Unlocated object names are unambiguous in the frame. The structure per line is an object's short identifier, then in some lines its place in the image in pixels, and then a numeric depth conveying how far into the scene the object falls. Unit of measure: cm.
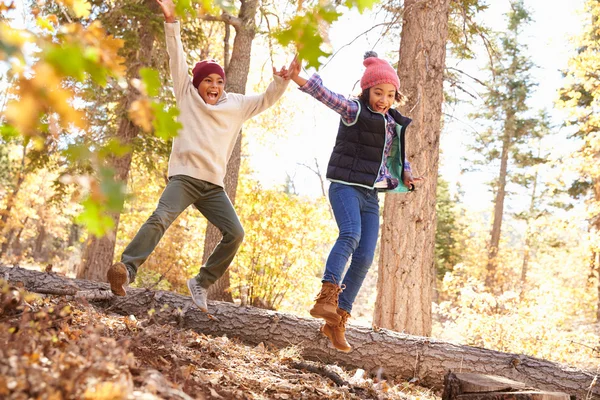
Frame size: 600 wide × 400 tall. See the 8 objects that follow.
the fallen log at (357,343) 447
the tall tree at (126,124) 955
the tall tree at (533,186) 2095
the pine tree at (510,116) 2139
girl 379
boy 398
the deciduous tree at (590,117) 1080
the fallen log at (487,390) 313
